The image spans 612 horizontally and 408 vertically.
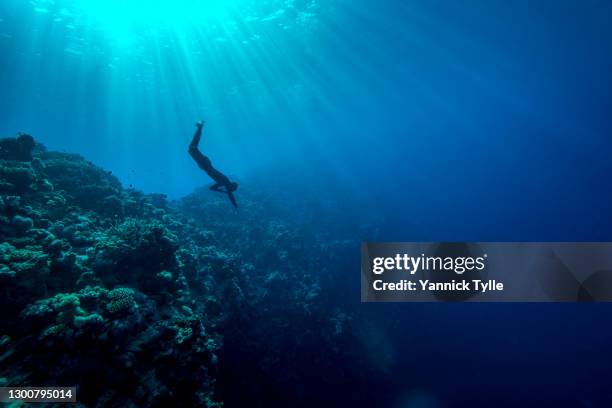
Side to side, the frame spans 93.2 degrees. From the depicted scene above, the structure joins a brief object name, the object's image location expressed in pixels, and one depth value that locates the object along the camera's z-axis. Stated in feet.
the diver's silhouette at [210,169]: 36.96
